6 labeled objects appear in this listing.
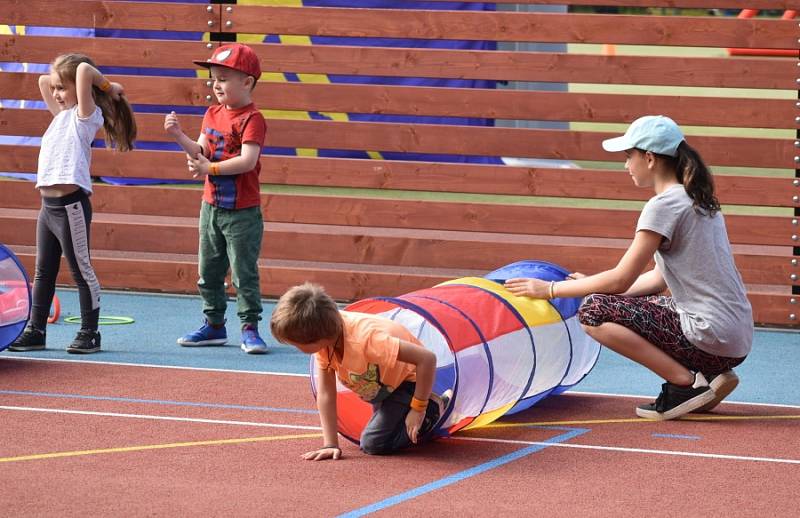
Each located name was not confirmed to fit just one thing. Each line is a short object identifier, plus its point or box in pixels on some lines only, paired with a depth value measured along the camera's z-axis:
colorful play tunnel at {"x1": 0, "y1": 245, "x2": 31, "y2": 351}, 12.30
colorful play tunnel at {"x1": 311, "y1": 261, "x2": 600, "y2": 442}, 9.73
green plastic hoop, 14.80
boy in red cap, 13.01
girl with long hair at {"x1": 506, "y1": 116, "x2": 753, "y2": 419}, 10.15
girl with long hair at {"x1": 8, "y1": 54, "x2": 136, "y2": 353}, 12.79
